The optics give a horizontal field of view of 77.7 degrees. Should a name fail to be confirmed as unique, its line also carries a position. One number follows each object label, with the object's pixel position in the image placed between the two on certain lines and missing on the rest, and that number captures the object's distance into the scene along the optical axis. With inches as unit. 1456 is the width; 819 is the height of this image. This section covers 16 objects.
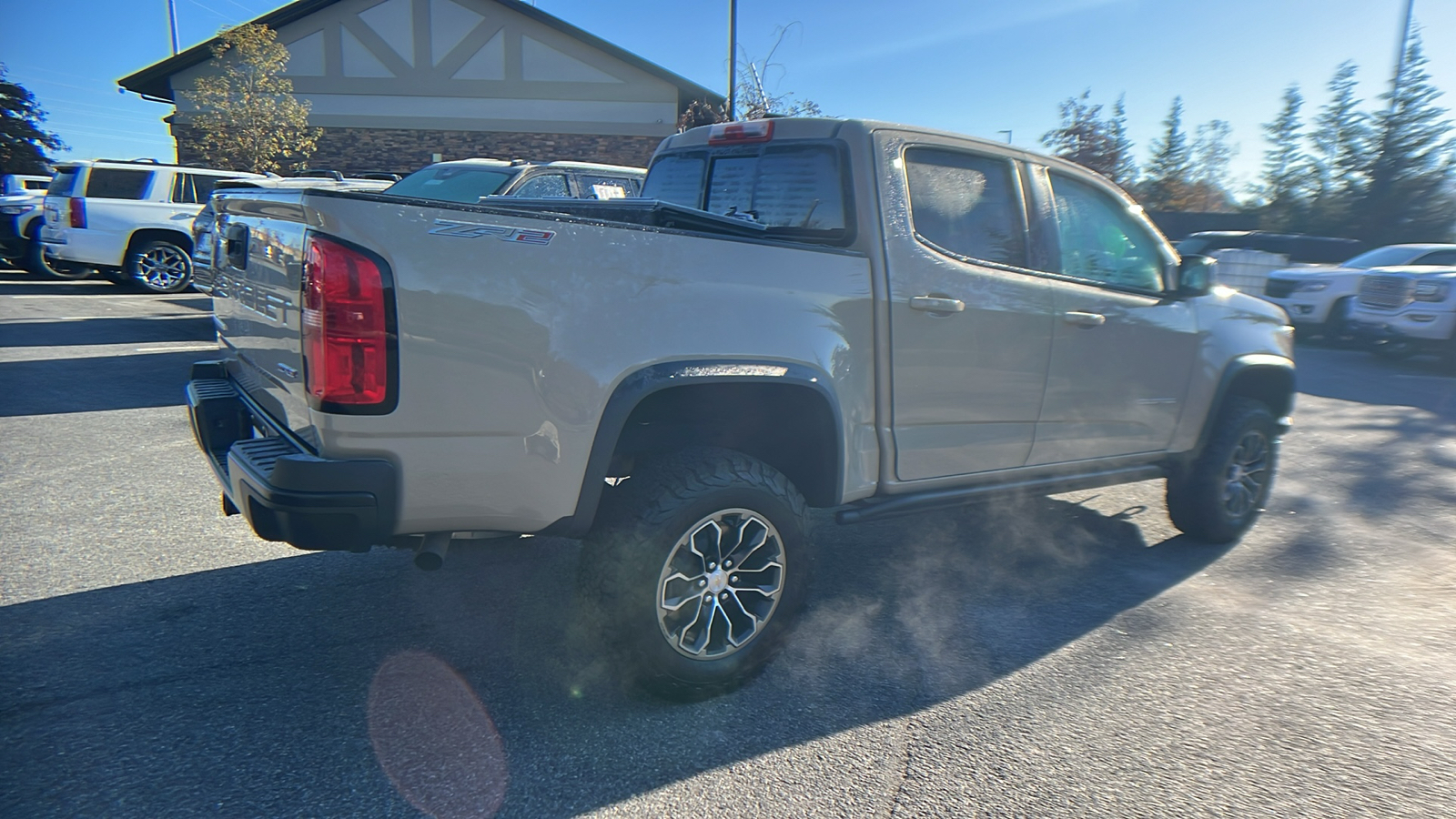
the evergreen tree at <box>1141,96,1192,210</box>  1596.9
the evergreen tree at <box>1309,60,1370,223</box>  1028.5
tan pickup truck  95.8
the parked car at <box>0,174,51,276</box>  576.1
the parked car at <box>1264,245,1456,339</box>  544.7
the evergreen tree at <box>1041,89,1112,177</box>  1441.9
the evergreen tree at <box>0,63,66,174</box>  1683.1
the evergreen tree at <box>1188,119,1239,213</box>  1685.3
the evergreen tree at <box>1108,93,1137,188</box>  1459.2
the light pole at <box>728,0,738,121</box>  758.5
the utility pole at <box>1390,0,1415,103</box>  931.3
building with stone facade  994.7
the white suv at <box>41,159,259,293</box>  509.0
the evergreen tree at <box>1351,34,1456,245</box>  963.3
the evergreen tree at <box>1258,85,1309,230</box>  1098.1
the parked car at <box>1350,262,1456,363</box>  462.0
